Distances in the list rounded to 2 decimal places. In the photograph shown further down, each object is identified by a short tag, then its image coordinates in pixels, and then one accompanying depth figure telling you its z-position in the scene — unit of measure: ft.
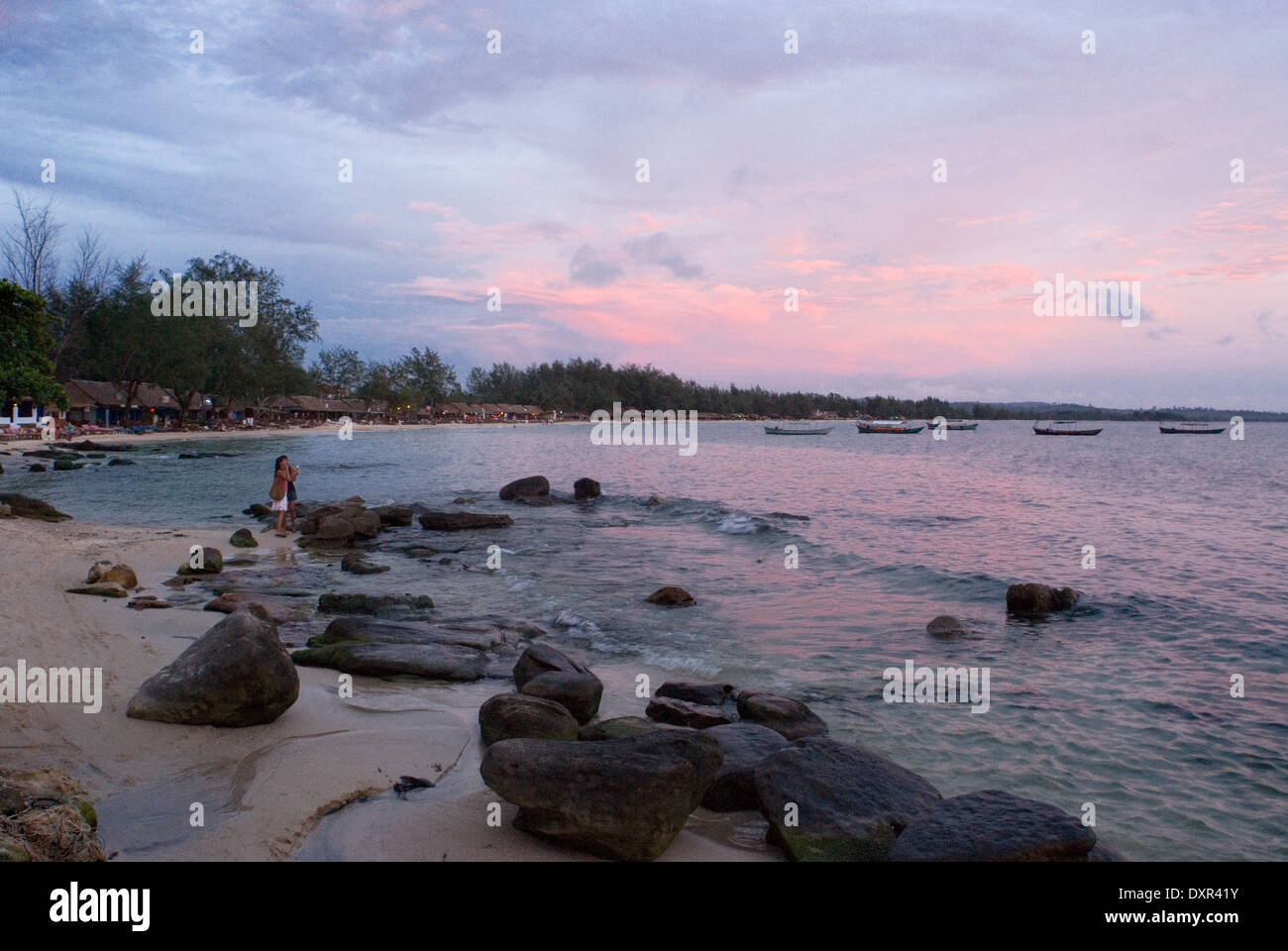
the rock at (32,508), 64.39
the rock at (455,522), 78.12
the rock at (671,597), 45.91
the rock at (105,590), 38.50
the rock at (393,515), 79.61
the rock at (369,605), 40.50
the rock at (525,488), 105.50
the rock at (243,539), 60.90
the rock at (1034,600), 44.68
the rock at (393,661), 29.66
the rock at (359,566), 53.78
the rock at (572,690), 25.67
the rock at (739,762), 19.84
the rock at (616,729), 23.09
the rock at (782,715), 25.58
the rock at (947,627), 39.68
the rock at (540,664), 27.68
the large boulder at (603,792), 16.44
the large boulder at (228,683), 21.58
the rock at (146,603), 36.78
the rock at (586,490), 107.86
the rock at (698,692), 28.78
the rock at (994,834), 15.87
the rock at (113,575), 40.75
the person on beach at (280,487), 67.87
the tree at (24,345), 76.95
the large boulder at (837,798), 17.40
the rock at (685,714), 25.49
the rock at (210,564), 47.70
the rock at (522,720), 22.70
